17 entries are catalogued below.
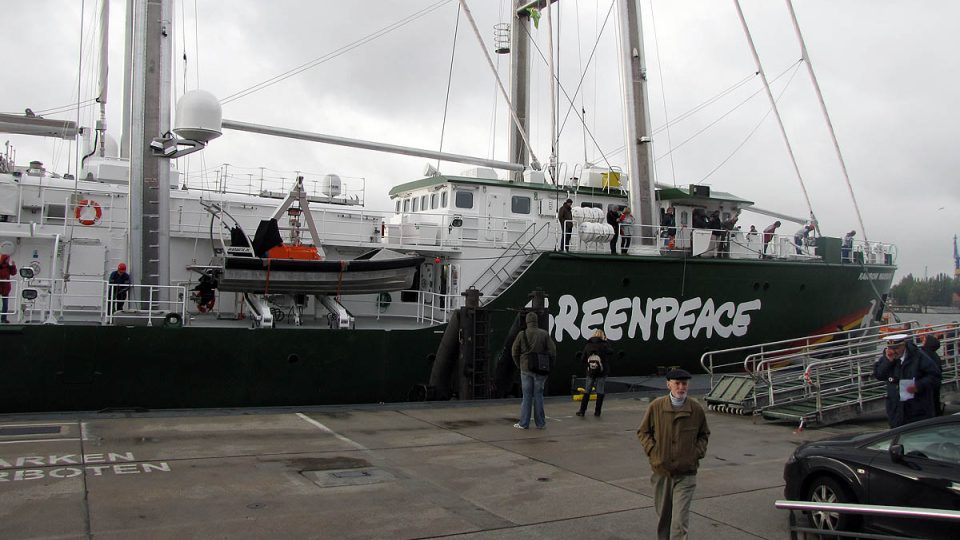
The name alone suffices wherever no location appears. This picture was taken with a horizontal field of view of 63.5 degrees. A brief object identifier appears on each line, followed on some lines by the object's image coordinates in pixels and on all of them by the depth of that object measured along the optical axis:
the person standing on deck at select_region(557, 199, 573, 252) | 16.02
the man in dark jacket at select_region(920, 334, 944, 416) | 8.77
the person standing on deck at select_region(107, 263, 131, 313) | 12.60
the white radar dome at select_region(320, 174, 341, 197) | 18.61
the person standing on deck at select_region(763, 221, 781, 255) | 19.58
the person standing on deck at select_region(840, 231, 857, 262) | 20.19
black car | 5.20
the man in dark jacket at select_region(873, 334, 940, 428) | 8.29
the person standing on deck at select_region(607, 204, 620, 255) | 16.66
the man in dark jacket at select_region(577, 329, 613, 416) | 11.27
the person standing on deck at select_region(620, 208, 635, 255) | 17.13
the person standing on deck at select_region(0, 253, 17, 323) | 11.48
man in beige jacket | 5.21
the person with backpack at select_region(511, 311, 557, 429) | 10.11
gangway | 10.91
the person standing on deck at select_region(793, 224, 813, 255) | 19.83
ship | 11.77
